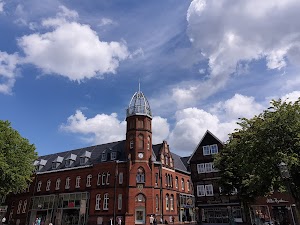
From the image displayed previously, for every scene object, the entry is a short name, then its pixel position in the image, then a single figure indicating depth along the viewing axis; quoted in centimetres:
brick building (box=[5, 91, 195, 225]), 3819
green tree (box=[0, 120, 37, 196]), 3503
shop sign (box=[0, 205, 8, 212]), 5180
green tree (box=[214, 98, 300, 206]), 2255
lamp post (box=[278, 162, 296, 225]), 1569
